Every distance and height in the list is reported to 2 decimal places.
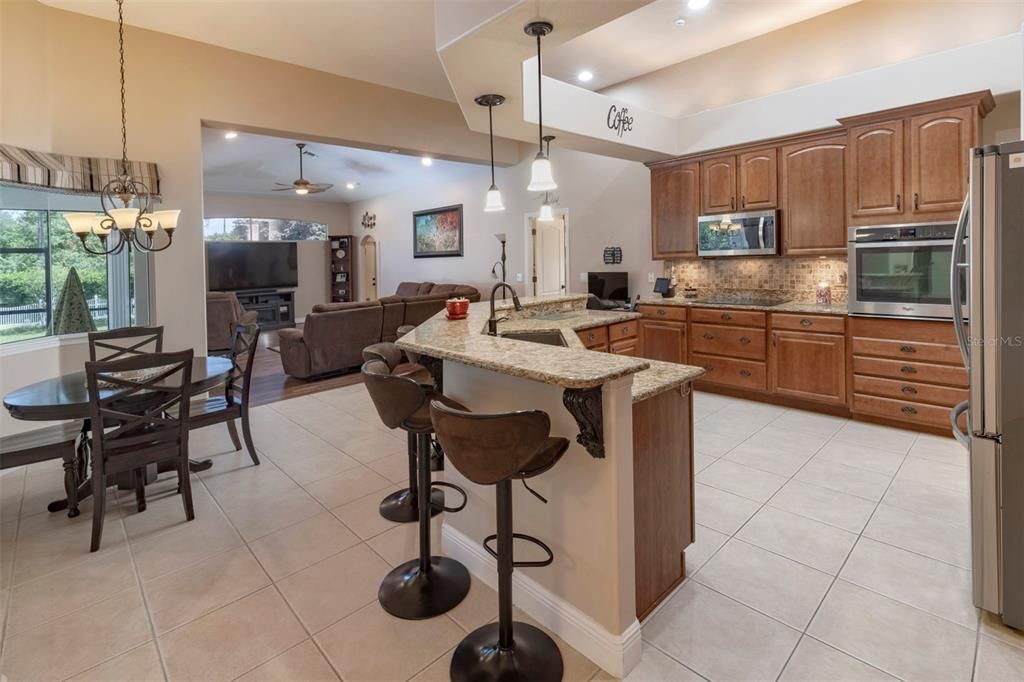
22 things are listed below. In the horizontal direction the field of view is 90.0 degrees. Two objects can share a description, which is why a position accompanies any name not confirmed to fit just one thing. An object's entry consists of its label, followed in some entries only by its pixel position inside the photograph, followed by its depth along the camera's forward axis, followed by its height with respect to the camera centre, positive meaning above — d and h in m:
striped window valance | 3.45 +1.21
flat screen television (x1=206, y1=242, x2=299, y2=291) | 10.50 +1.40
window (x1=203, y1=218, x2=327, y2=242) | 10.65 +2.21
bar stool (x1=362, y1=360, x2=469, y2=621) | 1.93 -0.90
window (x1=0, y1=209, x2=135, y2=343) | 3.78 +0.48
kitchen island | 1.61 -0.58
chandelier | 3.04 +0.71
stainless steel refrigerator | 1.71 -0.17
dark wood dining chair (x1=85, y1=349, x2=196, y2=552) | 2.47 -0.46
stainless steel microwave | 4.71 +0.84
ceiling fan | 8.10 +2.33
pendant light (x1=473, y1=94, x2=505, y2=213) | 3.54 +1.01
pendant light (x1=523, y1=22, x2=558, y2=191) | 2.95 +0.87
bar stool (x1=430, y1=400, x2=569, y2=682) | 1.45 -0.45
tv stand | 10.94 +0.55
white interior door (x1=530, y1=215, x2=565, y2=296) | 7.65 +1.03
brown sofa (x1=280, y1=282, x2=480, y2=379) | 6.03 -0.03
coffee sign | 4.60 +1.86
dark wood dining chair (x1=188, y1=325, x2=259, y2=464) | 3.28 -0.52
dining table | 2.47 -0.33
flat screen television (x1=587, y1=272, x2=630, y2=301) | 6.28 +0.48
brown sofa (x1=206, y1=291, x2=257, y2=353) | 7.77 +0.18
